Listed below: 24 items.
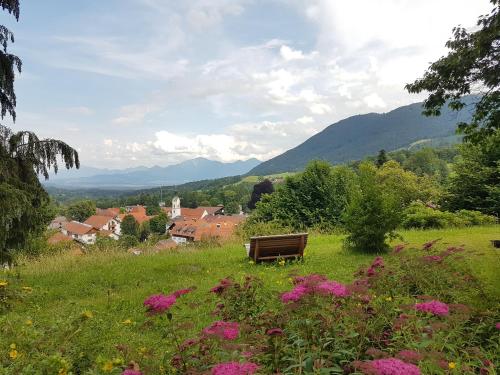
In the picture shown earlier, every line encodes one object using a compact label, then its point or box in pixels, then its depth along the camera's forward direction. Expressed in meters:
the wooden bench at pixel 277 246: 8.85
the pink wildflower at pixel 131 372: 2.09
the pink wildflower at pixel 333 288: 2.98
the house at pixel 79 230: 86.22
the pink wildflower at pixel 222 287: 3.93
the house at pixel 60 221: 97.38
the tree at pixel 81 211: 115.19
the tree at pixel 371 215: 9.30
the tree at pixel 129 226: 95.01
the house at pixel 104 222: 104.11
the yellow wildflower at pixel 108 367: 2.50
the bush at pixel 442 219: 14.72
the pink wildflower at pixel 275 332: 2.52
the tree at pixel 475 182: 17.72
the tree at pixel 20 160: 6.68
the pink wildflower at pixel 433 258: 5.61
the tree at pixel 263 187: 51.38
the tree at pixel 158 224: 97.77
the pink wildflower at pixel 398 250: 6.35
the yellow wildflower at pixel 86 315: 3.45
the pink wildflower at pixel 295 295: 2.93
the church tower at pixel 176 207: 129.25
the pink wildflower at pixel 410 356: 2.02
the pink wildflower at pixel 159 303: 2.85
